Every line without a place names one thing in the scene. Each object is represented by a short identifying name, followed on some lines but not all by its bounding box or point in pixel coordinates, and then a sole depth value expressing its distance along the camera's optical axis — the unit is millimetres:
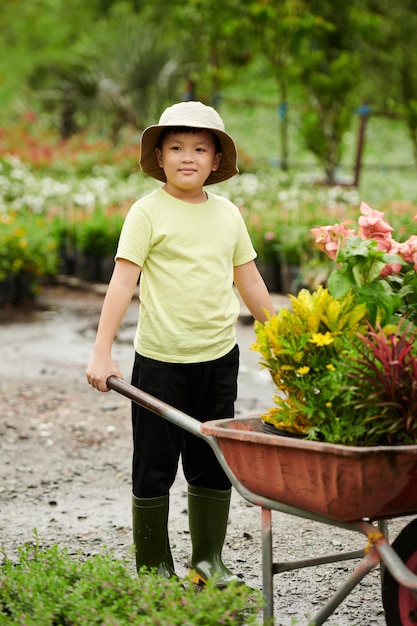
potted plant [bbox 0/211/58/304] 9781
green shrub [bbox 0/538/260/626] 2312
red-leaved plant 2285
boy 3045
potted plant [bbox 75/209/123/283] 11086
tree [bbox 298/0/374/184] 14547
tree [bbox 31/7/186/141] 21078
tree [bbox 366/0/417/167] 18156
